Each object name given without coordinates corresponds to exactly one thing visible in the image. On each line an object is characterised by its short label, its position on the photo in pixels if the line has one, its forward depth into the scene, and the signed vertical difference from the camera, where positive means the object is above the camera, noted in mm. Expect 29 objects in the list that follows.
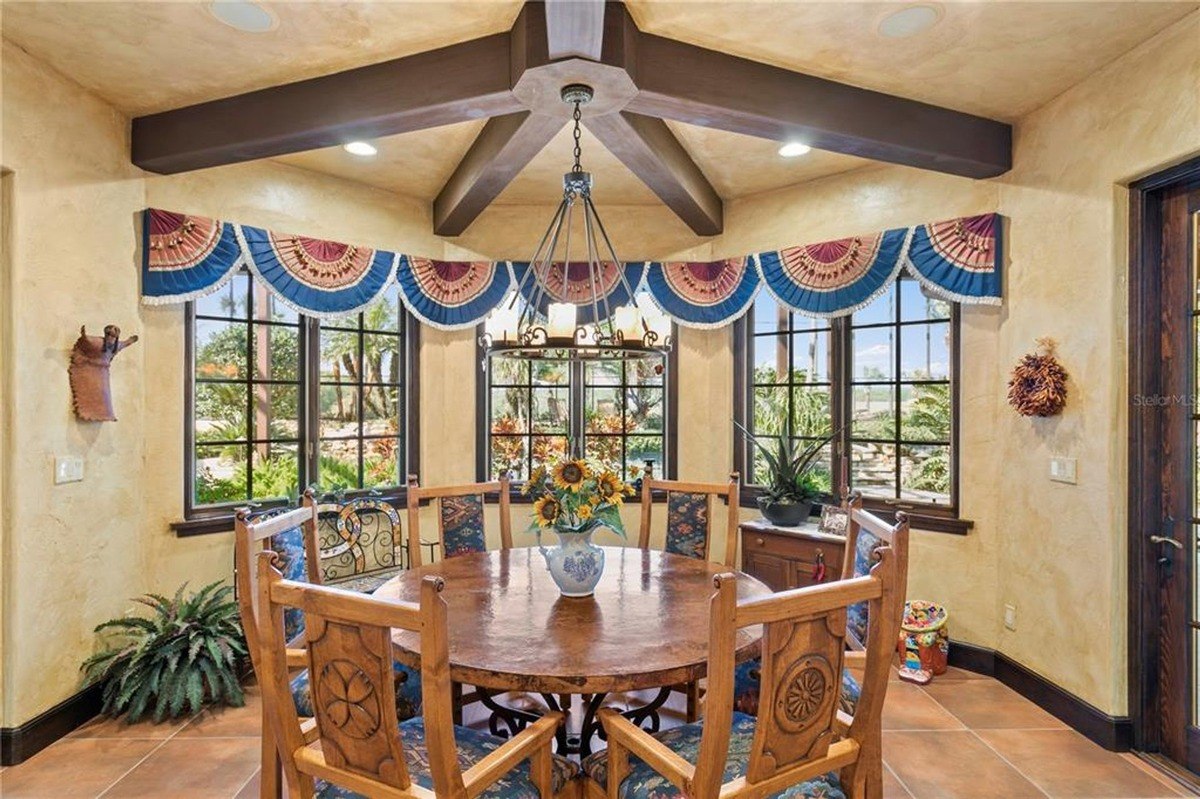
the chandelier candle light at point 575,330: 2107 +242
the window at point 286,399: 3574 +6
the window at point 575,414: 4605 -87
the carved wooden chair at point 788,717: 1304 -692
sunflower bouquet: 2160 -332
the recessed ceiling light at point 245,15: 2203 +1361
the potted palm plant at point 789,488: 3854 -522
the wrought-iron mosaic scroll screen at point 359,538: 3775 -850
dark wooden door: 2457 -263
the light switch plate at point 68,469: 2682 -299
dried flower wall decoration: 2838 +91
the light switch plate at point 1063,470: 2805 -293
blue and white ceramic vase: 2196 -557
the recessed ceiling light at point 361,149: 3439 +1375
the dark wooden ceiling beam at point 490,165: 2822 +1194
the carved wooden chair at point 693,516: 3053 -556
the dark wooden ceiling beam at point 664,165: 2830 +1204
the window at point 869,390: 3637 +82
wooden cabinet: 3529 -872
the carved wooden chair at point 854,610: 2002 -724
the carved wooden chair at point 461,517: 3068 -564
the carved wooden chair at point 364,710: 1272 -664
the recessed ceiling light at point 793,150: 3443 +1385
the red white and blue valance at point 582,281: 4242 +813
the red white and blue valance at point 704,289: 4137 +752
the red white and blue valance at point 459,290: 4219 +743
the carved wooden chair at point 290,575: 1835 -598
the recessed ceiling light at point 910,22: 2223 +1367
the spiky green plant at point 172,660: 2795 -1178
